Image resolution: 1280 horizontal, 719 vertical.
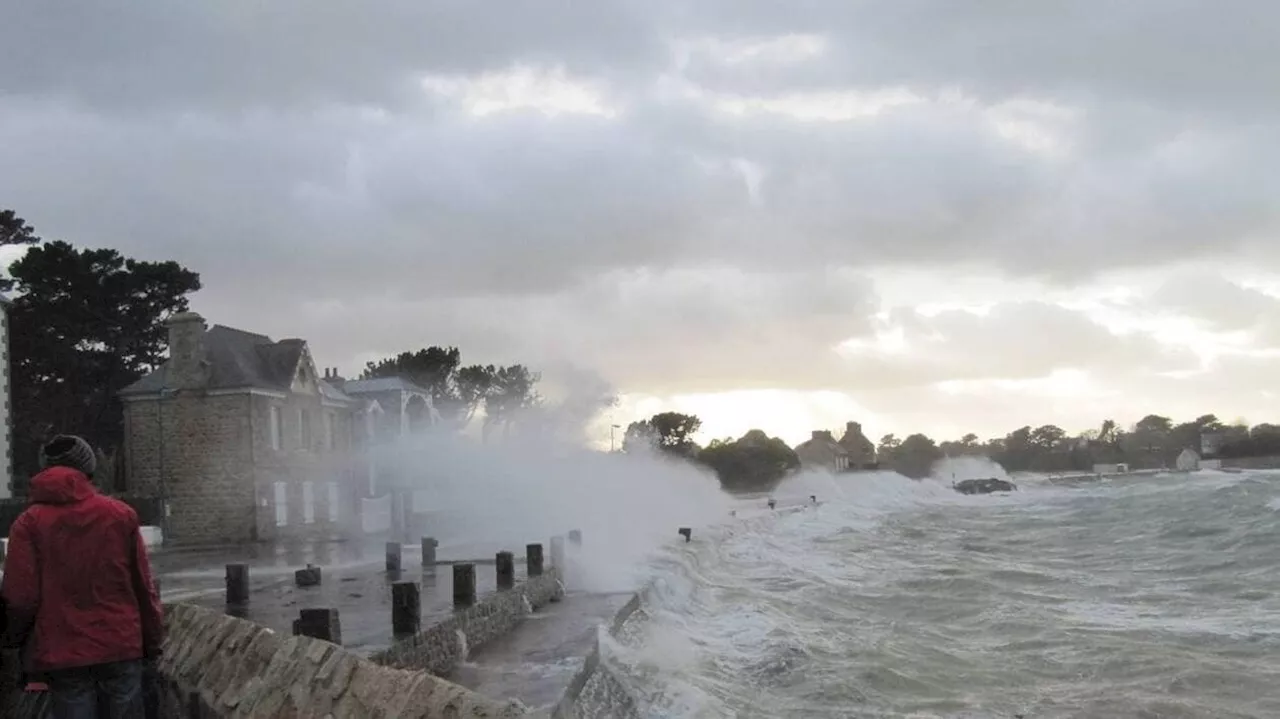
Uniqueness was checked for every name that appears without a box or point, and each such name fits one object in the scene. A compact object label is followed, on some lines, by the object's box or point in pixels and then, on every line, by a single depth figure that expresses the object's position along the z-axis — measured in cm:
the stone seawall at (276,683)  466
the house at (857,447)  14838
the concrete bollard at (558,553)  1859
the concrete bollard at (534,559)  1684
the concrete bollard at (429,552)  1911
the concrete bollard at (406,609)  1078
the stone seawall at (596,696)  953
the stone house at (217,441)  3053
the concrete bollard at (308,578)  1574
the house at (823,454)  12669
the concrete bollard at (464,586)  1299
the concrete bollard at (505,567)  1565
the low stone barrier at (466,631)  1036
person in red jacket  484
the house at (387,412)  4150
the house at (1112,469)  14012
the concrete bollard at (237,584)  1362
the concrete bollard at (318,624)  877
